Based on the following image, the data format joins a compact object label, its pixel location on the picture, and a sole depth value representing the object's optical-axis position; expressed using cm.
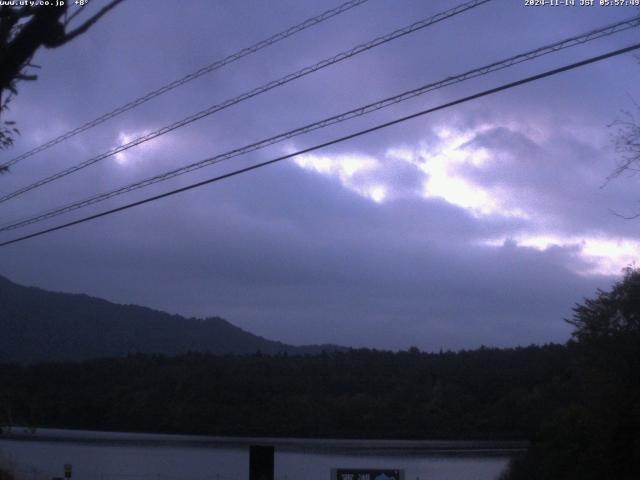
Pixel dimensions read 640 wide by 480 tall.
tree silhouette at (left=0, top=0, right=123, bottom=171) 642
